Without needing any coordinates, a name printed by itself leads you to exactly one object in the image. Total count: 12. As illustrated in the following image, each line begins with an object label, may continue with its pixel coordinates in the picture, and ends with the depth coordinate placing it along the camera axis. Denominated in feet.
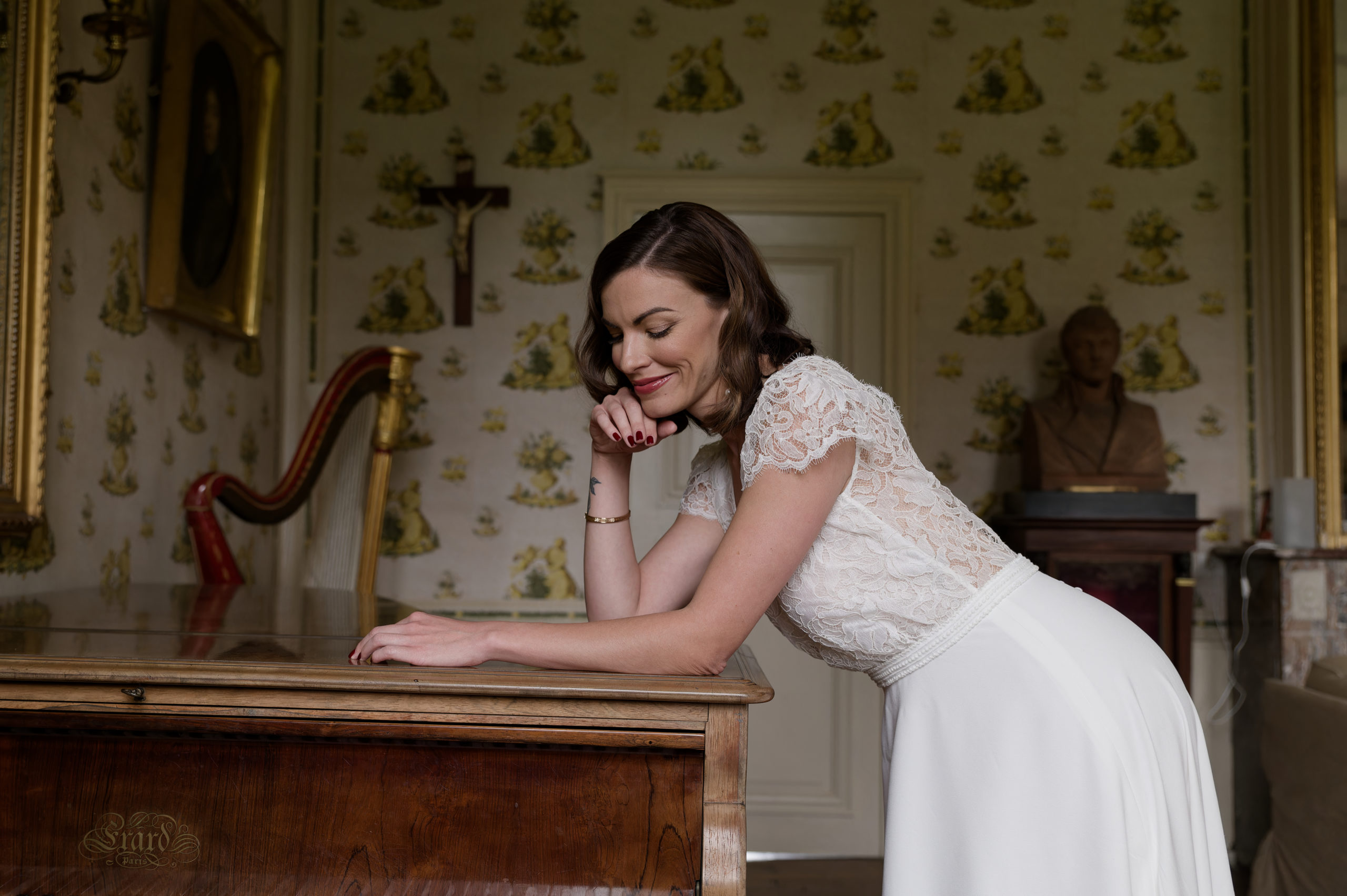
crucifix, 14.62
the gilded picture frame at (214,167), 10.24
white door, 14.56
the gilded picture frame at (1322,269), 13.66
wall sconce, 7.57
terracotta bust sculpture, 13.26
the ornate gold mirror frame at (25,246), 7.64
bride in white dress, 4.32
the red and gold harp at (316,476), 8.66
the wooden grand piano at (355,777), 3.71
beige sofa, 8.25
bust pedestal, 12.95
